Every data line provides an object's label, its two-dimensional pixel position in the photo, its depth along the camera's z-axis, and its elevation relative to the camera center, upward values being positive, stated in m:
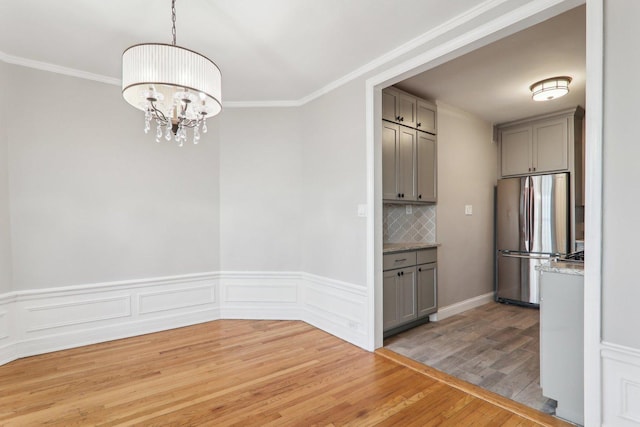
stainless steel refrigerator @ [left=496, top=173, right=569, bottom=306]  4.00 -0.20
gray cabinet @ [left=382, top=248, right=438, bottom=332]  3.20 -0.79
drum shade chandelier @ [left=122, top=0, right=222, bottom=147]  1.83 +0.78
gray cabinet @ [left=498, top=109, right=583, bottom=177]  4.13 +0.98
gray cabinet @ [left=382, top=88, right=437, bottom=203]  3.35 +0.74
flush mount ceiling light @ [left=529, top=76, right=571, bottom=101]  3.29 +1.34
